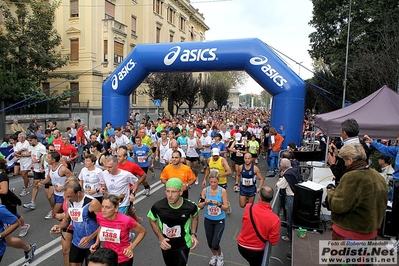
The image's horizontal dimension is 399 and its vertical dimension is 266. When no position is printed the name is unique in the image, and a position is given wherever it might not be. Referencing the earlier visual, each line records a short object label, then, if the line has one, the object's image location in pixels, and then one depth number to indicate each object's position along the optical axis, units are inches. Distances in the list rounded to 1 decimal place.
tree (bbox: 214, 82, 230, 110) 1966.0
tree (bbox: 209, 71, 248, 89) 2751.7
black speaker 175.9
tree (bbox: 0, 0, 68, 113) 654.5
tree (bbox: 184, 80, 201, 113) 1302.8
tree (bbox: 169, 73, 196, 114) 1215.0
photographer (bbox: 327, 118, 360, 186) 153.4
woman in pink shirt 120.6
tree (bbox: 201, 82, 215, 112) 1705.2
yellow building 910.4
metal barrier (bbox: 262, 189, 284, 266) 121.1
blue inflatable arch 401.7
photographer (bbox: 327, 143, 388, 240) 108.8
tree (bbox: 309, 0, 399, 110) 526.6
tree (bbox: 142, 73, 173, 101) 1104.8
